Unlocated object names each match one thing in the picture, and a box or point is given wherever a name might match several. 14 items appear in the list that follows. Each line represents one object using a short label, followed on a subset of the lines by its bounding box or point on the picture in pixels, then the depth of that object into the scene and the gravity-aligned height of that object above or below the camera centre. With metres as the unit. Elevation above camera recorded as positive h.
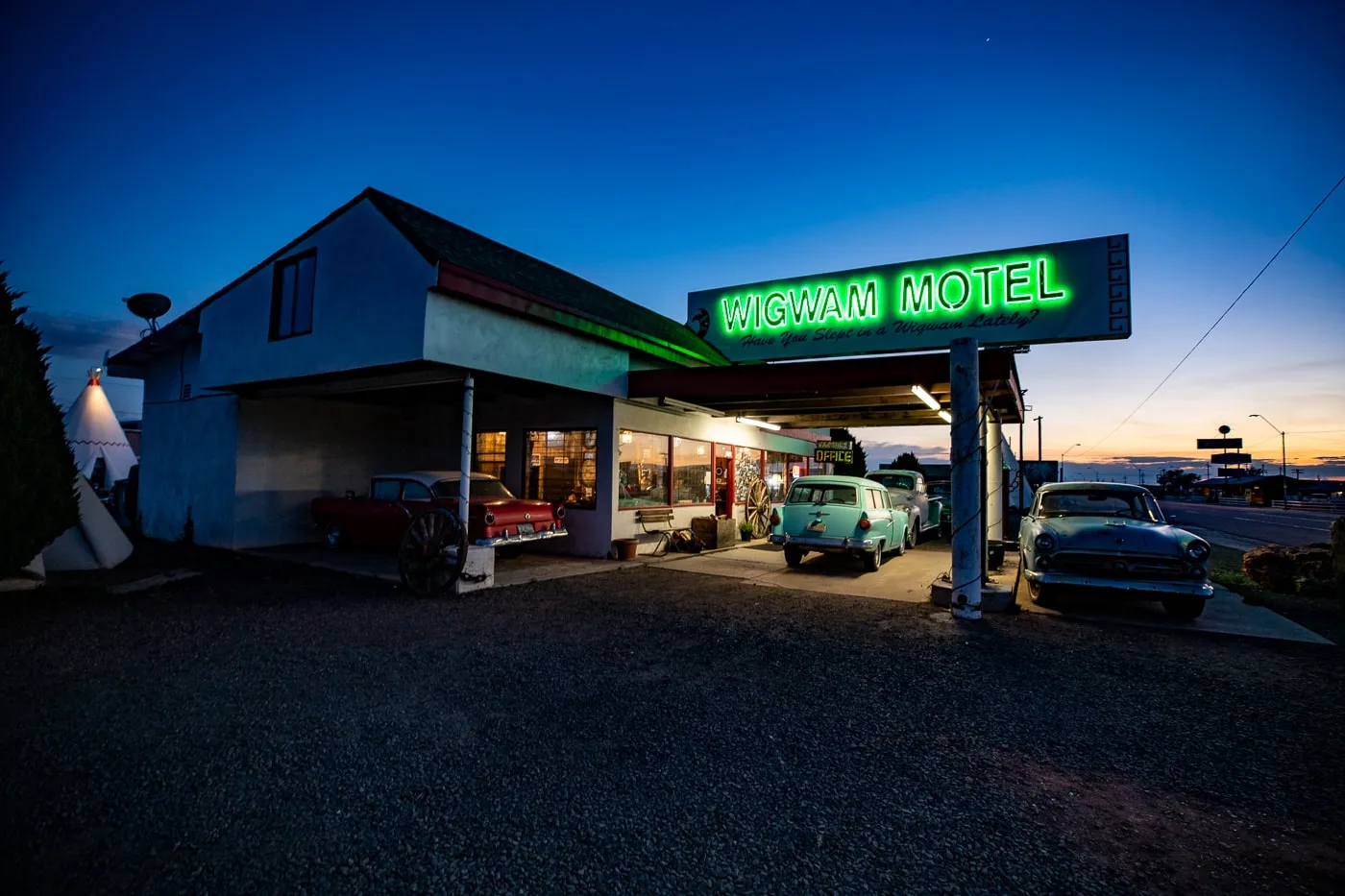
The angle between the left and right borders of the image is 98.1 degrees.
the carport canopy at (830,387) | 9.03 +1.56
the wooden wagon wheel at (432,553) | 8.43 -1.31
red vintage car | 9.73 -0.87
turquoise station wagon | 11.00 -0.91
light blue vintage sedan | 7.14 -1.00
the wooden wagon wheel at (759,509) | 17.48 -1.15
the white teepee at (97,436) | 21.42 +0.76
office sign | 17.55 +0.60
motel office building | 8.81 +1.46
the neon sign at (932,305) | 9.55 +3.21
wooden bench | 13.04 -1.26
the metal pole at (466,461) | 8.66 +0.05
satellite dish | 16.19 +4.26
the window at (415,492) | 10.71 -0.53
